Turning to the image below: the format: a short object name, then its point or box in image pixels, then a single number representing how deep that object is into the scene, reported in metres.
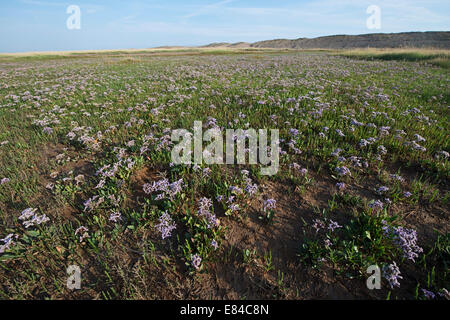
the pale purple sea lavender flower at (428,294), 2.46
